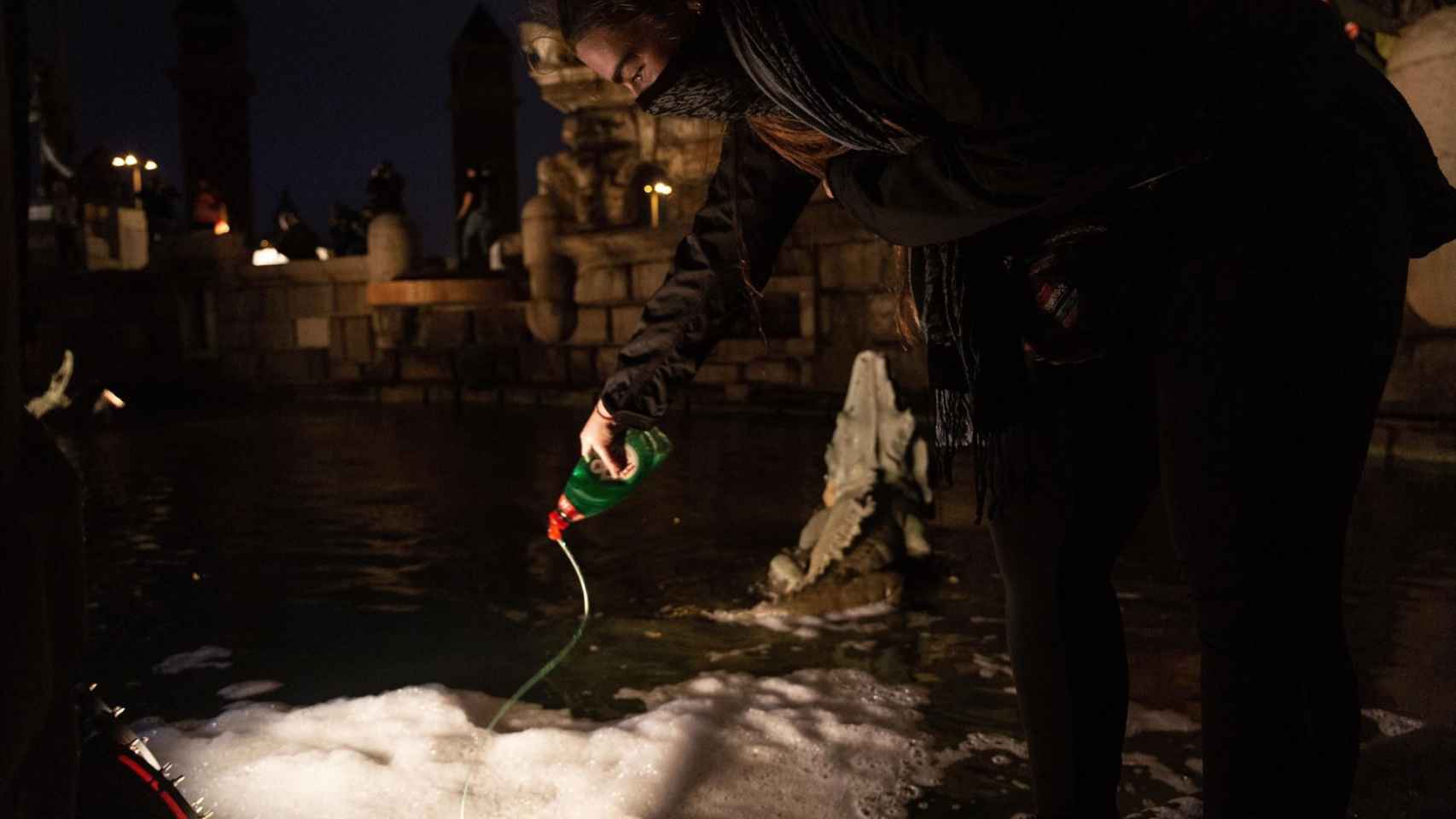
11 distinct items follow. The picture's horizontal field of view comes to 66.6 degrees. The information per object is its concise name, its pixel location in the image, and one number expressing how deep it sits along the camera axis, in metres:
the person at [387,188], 20.31
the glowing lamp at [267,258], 21.14
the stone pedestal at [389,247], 18.70
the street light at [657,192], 16.53
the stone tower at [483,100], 31.56
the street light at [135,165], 24.50
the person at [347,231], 23.70
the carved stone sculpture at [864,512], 3.93
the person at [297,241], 22.45
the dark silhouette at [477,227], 20.66
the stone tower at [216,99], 34.12
